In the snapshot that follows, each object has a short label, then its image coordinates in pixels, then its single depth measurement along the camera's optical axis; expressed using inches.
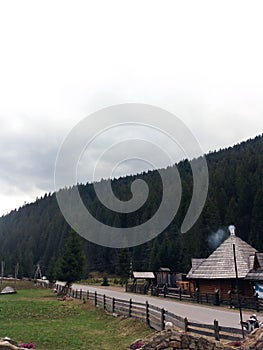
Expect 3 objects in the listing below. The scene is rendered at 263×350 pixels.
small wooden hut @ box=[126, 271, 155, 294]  1841.3
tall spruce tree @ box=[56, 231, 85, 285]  1921.8
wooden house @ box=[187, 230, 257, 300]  1312.7
